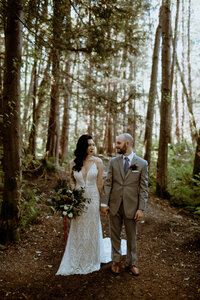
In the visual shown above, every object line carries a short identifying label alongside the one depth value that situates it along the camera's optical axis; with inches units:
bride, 167.8
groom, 156.4
